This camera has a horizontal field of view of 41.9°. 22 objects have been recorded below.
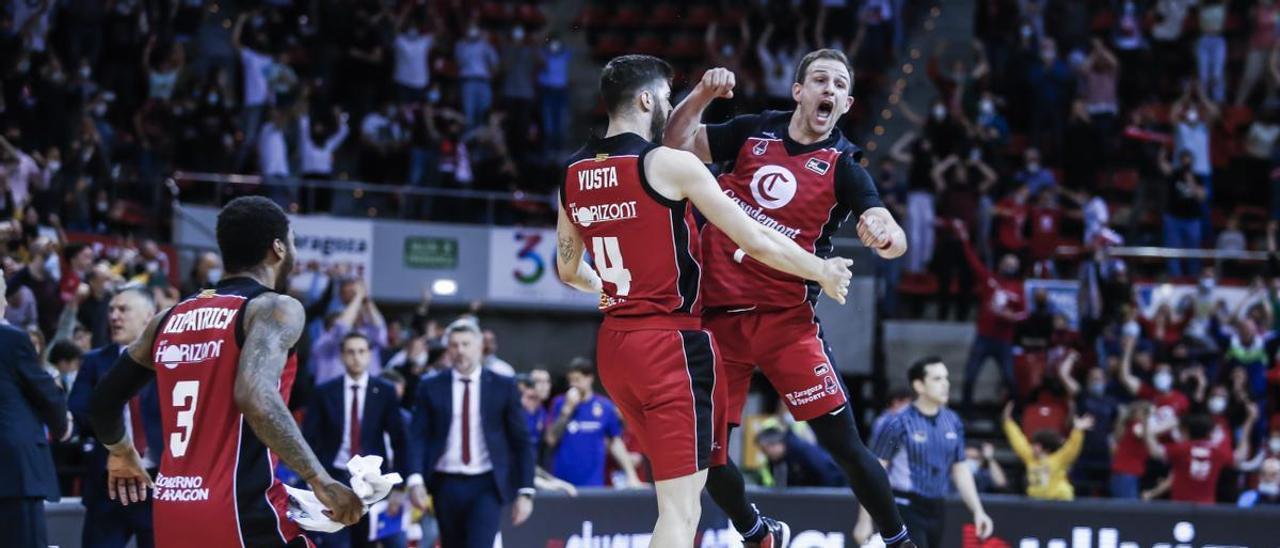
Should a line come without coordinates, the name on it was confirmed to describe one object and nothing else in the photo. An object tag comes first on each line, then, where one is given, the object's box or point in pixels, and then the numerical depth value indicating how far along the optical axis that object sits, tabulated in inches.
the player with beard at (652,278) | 268.5
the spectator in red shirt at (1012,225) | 872.9
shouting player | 297.9
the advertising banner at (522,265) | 856.9
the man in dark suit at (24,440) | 305.3
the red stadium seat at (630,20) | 1046.4
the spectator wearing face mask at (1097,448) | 706.2
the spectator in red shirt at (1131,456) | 690.8
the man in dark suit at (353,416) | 453.7
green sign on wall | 846.5
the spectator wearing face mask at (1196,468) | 657.6
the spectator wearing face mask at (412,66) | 910.4
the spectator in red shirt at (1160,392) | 712.4
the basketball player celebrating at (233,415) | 235.5
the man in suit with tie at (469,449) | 454.0
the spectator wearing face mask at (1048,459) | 650.8
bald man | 386.0
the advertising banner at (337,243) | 794.8
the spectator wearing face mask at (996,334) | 800.3
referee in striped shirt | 481.1
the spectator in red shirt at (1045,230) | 884.0
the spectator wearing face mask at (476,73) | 919.7
